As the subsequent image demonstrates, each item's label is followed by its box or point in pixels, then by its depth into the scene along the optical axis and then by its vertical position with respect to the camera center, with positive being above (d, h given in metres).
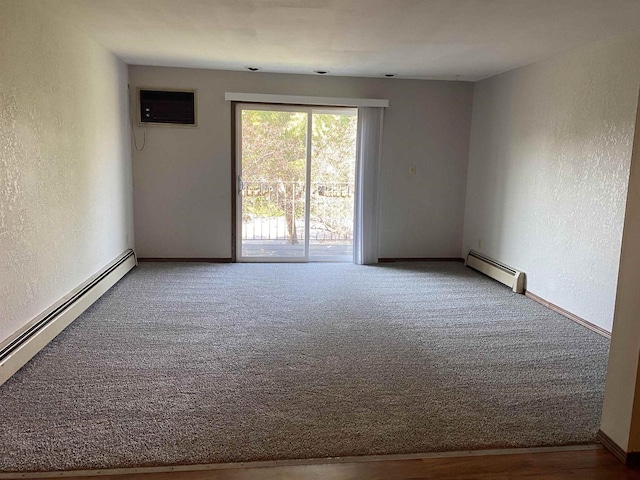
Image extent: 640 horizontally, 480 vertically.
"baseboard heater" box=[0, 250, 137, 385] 2.75 -1.05
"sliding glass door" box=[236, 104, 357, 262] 5.79 -0.10
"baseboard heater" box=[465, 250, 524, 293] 4.81 -1.00
